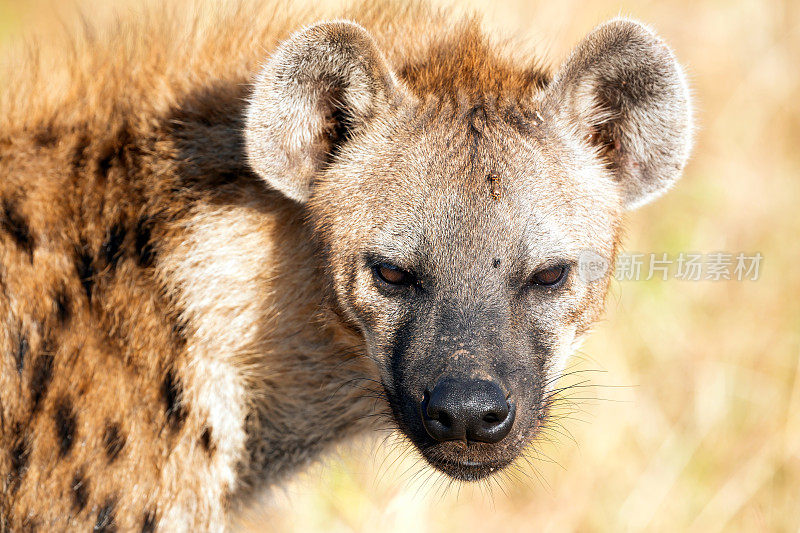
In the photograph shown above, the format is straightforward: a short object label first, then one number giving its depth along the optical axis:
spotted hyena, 4.82
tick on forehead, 4.84
